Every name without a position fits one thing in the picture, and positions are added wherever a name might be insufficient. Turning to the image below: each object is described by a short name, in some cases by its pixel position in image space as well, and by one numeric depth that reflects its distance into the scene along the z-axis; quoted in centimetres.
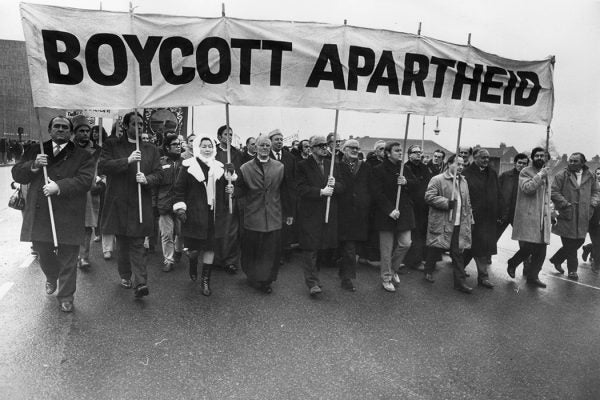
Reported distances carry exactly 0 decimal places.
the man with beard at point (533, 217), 655
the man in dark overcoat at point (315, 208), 563
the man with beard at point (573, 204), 731
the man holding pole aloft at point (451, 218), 614
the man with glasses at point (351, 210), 598
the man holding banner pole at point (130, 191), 501
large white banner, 462
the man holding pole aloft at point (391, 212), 595
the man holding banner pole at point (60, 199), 457
